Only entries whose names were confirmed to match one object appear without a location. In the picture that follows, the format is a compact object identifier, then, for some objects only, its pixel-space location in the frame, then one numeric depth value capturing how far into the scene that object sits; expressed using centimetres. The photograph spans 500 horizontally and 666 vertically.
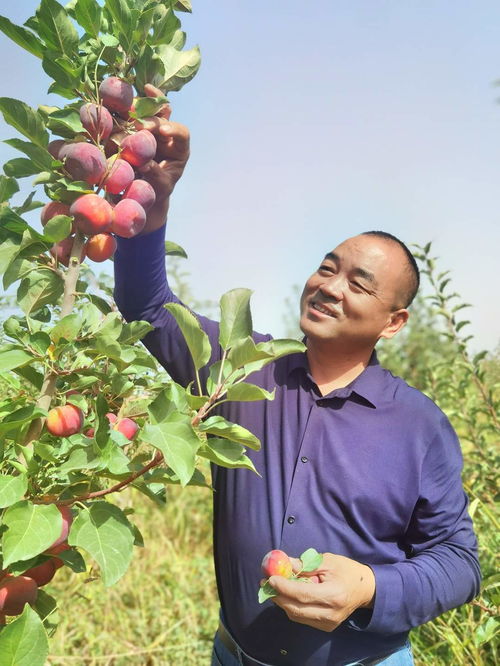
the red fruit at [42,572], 105
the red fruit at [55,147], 108
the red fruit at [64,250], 105
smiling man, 137
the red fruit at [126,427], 101
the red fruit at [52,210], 107
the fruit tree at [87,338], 88
